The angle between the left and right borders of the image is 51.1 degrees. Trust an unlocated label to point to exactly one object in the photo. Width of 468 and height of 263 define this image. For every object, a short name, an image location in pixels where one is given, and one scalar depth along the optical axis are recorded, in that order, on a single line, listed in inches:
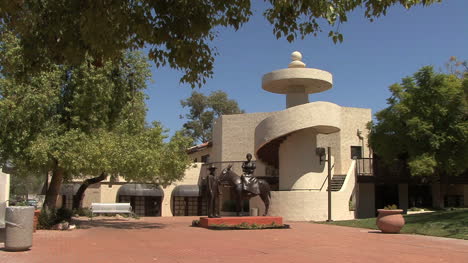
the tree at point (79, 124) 701.3
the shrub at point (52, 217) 730.2
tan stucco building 1034.1
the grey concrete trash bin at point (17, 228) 433.4
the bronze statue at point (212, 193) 791.1
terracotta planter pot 661.3
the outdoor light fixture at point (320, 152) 1088.8
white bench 1072.8
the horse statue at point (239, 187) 810.2
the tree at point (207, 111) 2289.6
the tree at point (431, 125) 997.8
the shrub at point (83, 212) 1119.3
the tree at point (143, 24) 303.9
